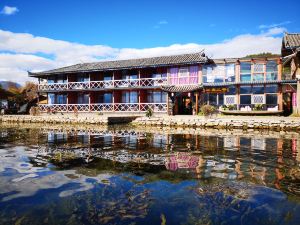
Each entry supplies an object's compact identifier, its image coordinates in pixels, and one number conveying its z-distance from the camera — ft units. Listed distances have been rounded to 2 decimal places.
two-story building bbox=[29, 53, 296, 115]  79.56
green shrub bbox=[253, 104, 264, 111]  76.89
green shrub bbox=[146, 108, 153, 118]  73.20
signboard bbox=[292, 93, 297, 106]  72.35
